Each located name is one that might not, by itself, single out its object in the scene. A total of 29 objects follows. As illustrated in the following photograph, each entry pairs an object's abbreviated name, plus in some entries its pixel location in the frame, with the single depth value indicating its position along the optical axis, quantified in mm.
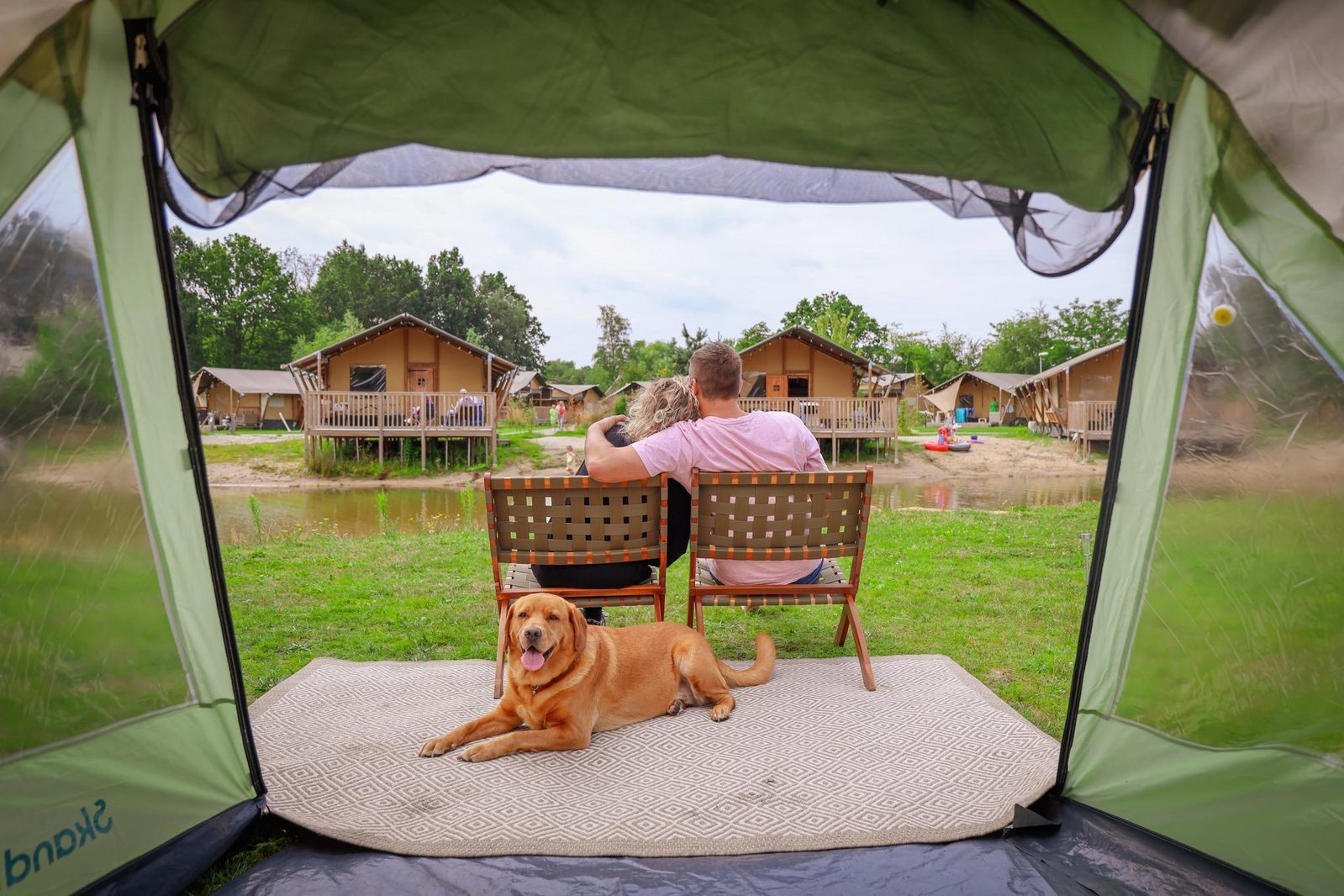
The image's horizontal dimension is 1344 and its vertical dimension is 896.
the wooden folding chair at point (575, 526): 3385
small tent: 1789
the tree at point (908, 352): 55656
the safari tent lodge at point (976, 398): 50312
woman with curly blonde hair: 3656
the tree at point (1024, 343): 55094
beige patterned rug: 2221
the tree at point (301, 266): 55688
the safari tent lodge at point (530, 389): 48750
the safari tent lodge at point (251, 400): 39875
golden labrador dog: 2787
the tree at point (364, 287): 59156
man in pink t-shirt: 3658
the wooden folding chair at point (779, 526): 3441
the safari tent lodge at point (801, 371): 27328
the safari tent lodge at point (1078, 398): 27547
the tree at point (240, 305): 48625
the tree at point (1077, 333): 44231
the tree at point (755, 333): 44831
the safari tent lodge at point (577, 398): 53375
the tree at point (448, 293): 61344
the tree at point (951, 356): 59375
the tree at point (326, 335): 48397
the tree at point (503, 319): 65125
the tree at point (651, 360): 47875
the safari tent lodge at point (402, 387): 21969
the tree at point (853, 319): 49375
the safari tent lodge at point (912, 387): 44191
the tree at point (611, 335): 74688
